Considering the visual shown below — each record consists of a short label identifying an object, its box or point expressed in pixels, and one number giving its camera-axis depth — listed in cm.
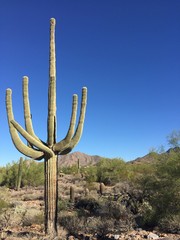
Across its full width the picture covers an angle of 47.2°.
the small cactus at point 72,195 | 1061
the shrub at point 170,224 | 631
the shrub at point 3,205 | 831
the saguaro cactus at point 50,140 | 599
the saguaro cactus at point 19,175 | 1542
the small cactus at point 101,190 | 1199
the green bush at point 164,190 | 686
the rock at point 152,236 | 582
